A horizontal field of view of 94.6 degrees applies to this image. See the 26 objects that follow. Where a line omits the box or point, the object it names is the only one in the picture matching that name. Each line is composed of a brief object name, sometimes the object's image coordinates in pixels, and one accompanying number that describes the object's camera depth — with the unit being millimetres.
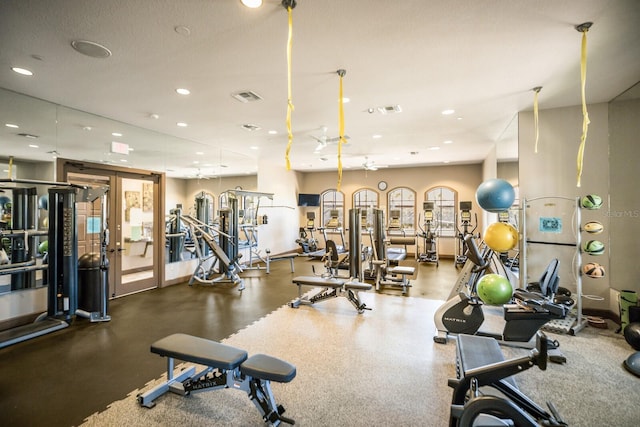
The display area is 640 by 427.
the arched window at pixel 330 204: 11289
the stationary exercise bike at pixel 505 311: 2934
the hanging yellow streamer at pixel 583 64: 2510
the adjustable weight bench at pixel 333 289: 4246
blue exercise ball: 3473
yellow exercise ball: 3516
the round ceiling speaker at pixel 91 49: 2674
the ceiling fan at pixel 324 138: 5680
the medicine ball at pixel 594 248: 3549
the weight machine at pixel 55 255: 3717
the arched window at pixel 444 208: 9859
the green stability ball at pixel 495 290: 2908
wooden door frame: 5409
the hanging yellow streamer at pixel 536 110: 3754
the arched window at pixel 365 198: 10805
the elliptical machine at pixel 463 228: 8242
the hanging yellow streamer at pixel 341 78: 2739
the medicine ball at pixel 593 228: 3504
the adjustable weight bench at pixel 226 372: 1935
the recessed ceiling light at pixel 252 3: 2145
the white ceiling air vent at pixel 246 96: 3920
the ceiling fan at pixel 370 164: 9074
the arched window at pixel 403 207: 10273
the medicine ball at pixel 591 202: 3480
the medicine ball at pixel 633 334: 2967
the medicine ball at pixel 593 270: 3443
